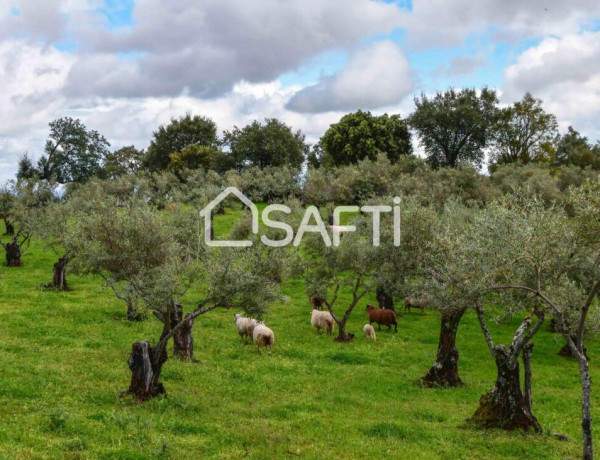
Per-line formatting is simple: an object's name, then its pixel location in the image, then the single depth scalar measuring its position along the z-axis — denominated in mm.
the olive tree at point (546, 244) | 16156
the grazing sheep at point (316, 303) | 45094
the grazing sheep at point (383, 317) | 40188
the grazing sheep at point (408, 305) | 46656
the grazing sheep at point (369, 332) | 37750
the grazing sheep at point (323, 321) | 39219
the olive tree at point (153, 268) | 20891
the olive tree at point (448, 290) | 17531
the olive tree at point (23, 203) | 53844
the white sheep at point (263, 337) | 32750
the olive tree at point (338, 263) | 35688
